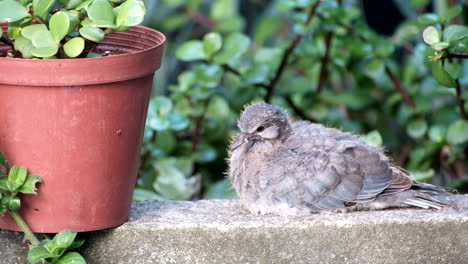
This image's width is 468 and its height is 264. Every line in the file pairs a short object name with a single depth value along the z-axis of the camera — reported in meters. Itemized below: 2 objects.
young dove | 6.30
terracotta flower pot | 5.17
